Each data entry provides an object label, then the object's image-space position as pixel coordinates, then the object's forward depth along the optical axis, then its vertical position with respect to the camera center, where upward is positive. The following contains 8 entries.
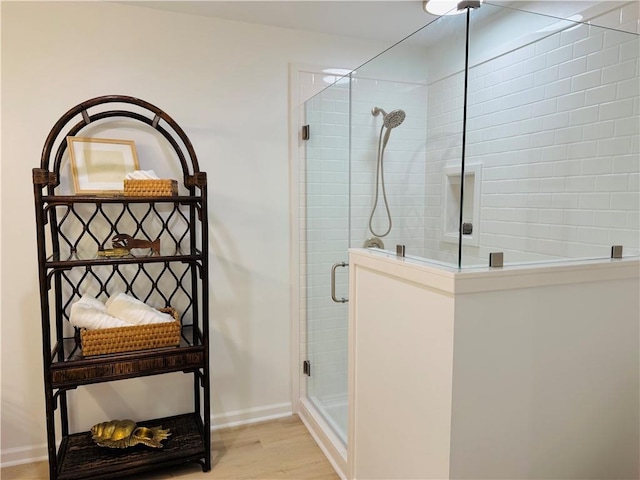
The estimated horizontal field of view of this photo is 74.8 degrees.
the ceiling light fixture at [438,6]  2.00 +0.95
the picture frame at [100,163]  2.01 +0.18
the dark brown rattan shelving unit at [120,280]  1.81 -0.42
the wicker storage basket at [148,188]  1.94 +0.06
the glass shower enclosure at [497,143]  1.51 +0.24
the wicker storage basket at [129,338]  1.85 -0.63
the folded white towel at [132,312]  1.94 -0.52
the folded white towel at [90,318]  1.86 -0.53
